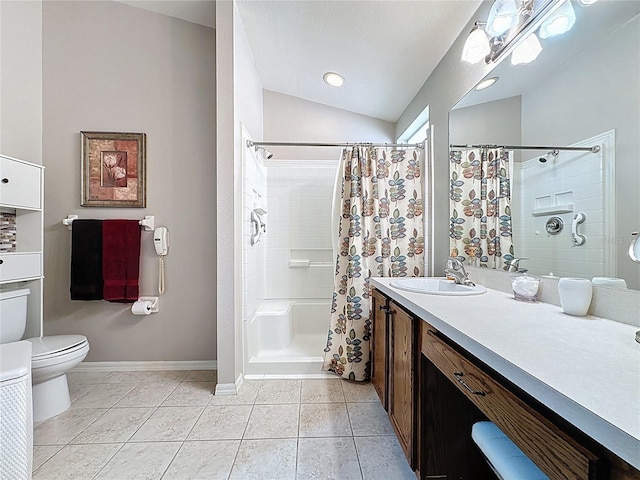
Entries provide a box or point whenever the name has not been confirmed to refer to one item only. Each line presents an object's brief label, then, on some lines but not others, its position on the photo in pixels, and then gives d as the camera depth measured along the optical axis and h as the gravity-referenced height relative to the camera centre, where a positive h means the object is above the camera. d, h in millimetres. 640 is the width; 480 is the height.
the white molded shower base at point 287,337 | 2256 -872
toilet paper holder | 2334 -491
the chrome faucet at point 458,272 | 1669 -180
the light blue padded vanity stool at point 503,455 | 755 -590
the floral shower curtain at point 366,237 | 2172 +33
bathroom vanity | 482 -331
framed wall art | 2352 +576
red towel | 2264 -143
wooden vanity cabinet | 1245 -629
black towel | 2250 -149
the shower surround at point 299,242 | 3023 -6
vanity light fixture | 1176 +988
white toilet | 1711 -676
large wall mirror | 936 +359
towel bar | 2289 +156
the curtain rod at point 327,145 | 2262 +754
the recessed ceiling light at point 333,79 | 2592 +1461
